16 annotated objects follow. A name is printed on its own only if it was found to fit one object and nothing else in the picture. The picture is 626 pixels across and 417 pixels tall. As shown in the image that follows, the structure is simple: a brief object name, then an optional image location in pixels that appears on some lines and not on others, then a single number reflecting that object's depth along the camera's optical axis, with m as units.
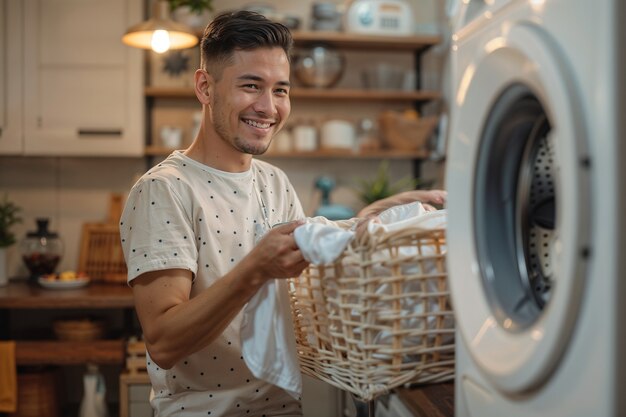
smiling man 1.29
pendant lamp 2.63
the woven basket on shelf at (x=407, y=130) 3.26
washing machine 0.61
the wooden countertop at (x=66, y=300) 2.84
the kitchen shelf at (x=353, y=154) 3.27
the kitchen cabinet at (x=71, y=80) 3.15
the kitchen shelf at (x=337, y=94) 3.21
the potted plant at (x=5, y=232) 3.18
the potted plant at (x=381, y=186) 3.31
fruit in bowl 3.08
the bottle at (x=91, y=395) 2.91
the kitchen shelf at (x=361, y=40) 3.23
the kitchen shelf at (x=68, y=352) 2.85
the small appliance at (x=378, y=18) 3.25
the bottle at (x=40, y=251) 3.23
